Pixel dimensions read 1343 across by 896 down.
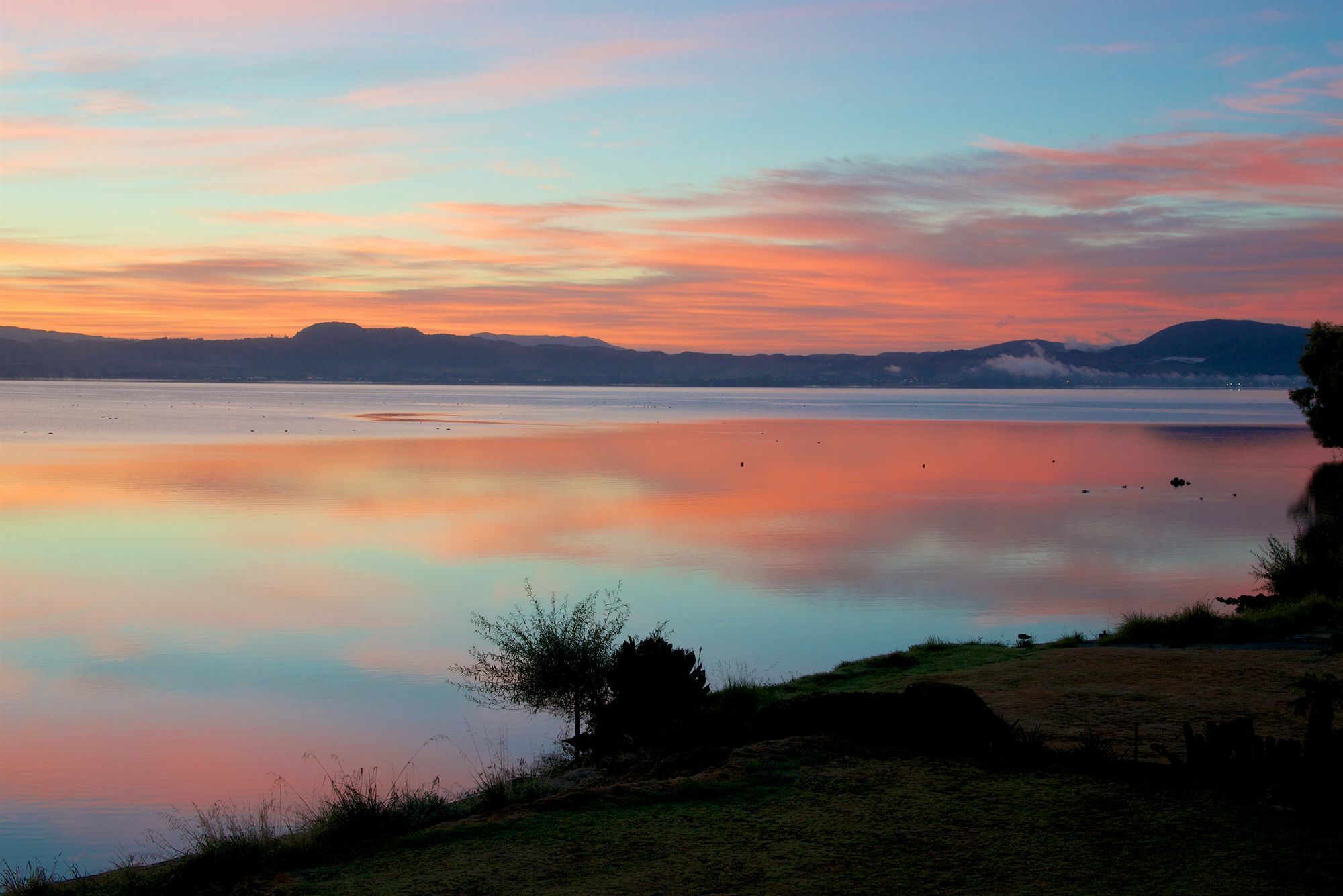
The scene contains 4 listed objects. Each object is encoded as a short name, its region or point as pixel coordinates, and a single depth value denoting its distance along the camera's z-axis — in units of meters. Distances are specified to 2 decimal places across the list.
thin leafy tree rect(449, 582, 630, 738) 12.85
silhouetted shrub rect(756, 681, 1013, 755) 8.55
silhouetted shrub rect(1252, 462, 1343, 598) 18.72
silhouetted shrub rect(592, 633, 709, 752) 11.45
